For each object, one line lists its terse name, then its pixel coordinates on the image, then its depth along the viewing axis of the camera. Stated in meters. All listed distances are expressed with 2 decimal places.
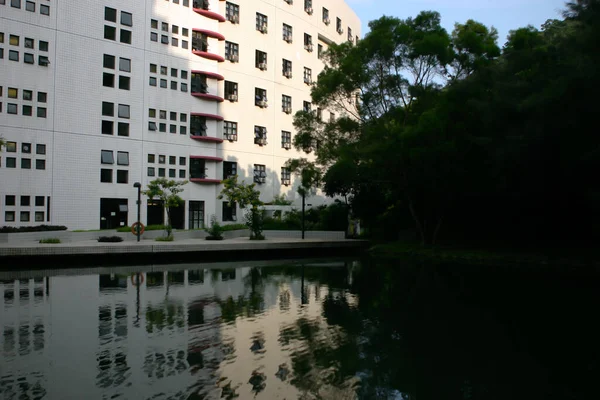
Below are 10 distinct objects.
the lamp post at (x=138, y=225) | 24.12
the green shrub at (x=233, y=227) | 32.87
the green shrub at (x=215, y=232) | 28.42
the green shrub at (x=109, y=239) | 24.66
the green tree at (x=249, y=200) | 28.50
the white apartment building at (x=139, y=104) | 30.08
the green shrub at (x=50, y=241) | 23.36
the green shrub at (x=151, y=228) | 29.17
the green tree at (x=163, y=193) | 28.77
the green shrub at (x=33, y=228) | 25.13
